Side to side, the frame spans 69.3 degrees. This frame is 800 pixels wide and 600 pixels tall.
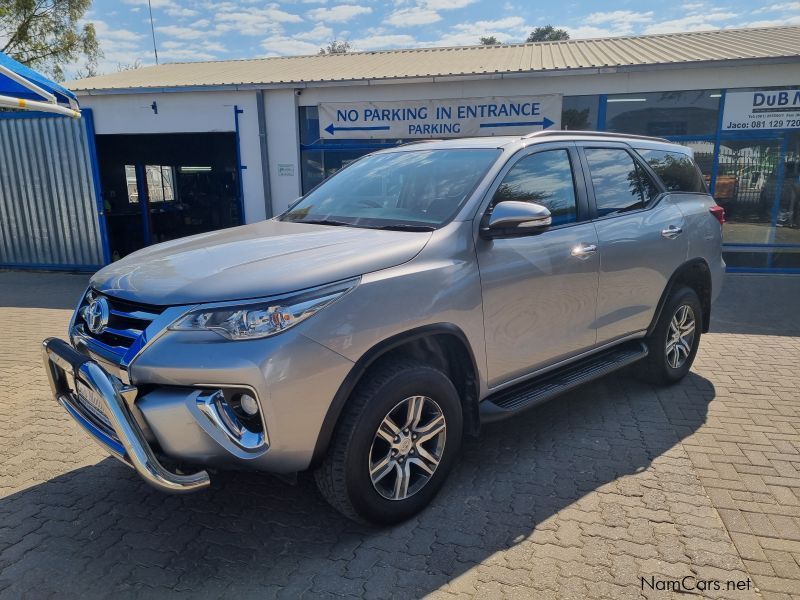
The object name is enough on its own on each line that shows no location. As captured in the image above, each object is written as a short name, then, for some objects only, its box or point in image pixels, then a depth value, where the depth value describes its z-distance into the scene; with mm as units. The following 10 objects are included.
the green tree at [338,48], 59488
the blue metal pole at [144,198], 13828
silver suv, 2395
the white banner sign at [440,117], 9906
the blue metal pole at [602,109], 9859
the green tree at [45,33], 22578
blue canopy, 5656
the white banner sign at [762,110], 9484
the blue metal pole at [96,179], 10891
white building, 9602
